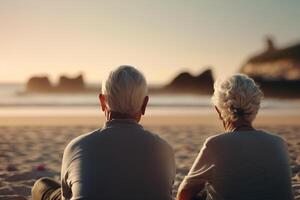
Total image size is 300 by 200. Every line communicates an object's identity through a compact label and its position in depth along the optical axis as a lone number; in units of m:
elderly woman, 2.84
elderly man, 2.60
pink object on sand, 6.09
